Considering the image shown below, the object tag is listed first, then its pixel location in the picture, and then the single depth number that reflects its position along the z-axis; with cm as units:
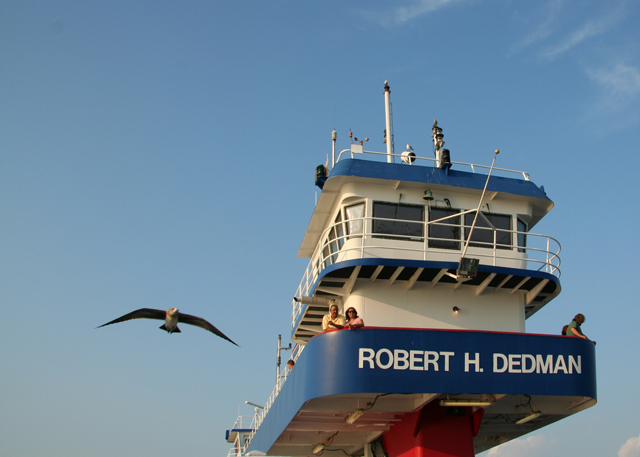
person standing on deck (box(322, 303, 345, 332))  1320
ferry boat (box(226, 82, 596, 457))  1255
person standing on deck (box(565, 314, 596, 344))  1361
